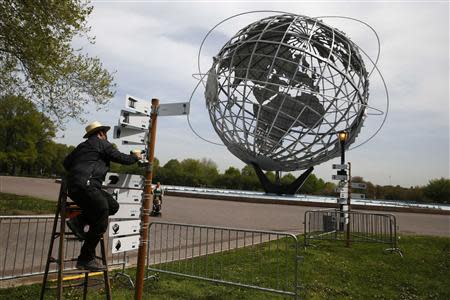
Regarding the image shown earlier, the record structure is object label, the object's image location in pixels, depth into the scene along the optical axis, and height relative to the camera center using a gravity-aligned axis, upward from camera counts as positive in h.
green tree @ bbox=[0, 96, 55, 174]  48.22 +7.00
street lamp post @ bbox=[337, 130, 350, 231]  11.01 +0.89
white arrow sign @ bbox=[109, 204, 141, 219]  4.47 -0.30
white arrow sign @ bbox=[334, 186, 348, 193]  11.13 +0.32
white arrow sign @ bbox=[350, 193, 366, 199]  11.19 +0.14
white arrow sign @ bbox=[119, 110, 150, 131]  4.43 +0.85
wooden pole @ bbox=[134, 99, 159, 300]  3.98 -0.33
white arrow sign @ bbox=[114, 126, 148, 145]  4.48 +0.67
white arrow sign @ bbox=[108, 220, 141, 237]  4.37 -0.49
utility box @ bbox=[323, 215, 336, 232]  11.87 -0.80
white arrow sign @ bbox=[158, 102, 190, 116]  4.27 +0.99
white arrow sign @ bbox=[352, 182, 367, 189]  11.34 +0.49
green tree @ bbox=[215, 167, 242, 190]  66.97 +2.44
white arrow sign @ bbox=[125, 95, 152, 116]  4.41 +1.05
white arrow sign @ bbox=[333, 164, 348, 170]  11.17 +1.01
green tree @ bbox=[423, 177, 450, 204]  48.34 +1.84
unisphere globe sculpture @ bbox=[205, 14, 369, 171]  26.42 +8.56
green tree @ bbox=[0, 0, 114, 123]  13.75 +5.53
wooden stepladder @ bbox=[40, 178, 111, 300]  3.61 -0.56
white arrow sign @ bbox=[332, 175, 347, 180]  11.15 +0.69
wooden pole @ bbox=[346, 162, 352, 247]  11.19 +0.43
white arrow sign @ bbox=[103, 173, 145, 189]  4.32 +0.09
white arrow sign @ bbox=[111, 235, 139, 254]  4.41 -0.69
